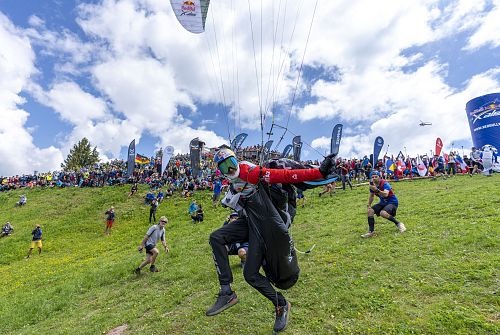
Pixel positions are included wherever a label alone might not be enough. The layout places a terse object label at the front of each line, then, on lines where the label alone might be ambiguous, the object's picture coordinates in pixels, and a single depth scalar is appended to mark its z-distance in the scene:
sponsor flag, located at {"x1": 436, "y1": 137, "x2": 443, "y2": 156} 29.14
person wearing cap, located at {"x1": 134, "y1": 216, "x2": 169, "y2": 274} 11.50
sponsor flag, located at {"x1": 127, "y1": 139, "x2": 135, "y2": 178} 34.88
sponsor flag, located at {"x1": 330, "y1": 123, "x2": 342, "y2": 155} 27.00
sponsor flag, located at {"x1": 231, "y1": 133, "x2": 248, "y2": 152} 33.56
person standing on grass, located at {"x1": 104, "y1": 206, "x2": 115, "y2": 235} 24.72
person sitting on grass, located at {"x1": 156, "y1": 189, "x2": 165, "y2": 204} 31.36
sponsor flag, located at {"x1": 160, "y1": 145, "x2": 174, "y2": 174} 32.66
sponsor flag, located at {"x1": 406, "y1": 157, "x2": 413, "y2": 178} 27.69
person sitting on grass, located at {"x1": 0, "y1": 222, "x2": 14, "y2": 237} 25.39
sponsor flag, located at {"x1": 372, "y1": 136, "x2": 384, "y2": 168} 27.22
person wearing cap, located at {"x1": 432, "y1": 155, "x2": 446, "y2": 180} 26.72
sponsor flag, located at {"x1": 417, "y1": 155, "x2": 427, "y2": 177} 26.89
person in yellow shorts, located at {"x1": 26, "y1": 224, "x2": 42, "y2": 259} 20.87
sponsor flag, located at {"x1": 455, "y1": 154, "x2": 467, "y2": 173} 26.52
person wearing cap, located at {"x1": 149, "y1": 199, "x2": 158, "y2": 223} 26.37
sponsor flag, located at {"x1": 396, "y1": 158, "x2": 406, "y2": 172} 27.55
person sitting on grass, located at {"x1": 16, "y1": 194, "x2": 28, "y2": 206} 34.25
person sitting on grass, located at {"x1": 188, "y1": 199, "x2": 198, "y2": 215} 25.95
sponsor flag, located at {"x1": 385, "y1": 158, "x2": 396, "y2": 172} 27.74
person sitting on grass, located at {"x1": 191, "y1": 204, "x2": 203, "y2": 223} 23.09
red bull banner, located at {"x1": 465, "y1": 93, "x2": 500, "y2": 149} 31.38
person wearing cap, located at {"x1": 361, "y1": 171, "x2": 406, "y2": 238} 10.47
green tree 74.25
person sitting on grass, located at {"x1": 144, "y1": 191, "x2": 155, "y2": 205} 31.62
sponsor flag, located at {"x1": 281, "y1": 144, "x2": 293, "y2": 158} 35.34
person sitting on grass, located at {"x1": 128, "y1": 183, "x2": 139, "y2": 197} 34.53
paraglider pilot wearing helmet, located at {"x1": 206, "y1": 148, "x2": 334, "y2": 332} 4.27
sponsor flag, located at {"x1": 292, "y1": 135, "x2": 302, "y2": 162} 27.07
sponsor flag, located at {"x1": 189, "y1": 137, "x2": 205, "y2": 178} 30.19
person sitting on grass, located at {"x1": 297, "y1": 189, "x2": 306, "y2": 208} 22.24
